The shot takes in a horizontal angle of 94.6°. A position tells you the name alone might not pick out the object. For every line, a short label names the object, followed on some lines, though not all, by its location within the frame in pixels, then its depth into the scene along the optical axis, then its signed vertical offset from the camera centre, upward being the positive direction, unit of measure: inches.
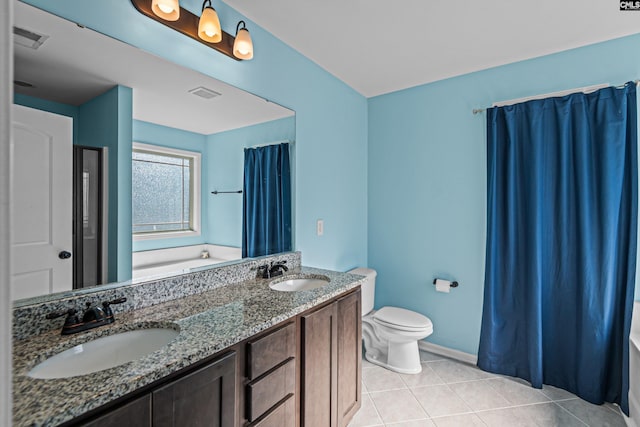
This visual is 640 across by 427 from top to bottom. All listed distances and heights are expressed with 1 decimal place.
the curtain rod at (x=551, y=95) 78.2 +33.5
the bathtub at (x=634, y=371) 68.2 -37.5
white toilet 91.0 -40.0
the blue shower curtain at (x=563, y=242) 75.7 -8.3
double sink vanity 29.1 -18.1
